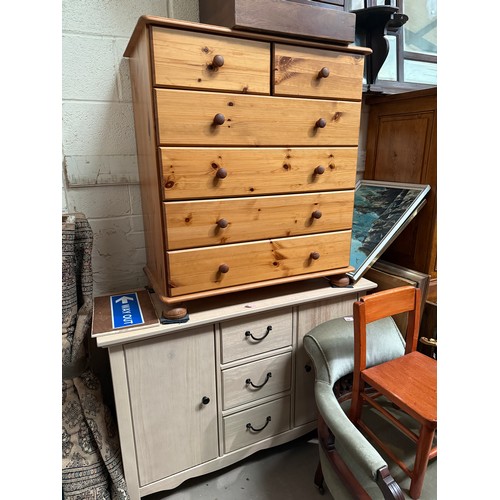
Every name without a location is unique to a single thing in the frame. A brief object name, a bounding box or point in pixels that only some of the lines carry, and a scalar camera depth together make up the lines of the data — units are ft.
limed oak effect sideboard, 3.88
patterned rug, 3.90
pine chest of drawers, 3.31
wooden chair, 3.24
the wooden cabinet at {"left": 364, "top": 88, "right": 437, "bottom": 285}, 5.09
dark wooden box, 3.31
